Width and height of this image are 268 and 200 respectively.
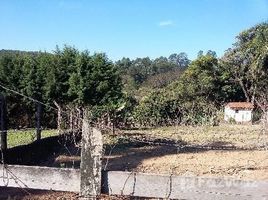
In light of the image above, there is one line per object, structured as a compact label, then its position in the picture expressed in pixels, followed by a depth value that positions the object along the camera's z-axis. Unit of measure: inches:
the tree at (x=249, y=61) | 1040.0
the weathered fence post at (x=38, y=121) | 364.6
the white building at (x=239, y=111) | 1015.1
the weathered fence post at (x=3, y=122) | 300.5
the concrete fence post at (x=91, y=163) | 95.3
